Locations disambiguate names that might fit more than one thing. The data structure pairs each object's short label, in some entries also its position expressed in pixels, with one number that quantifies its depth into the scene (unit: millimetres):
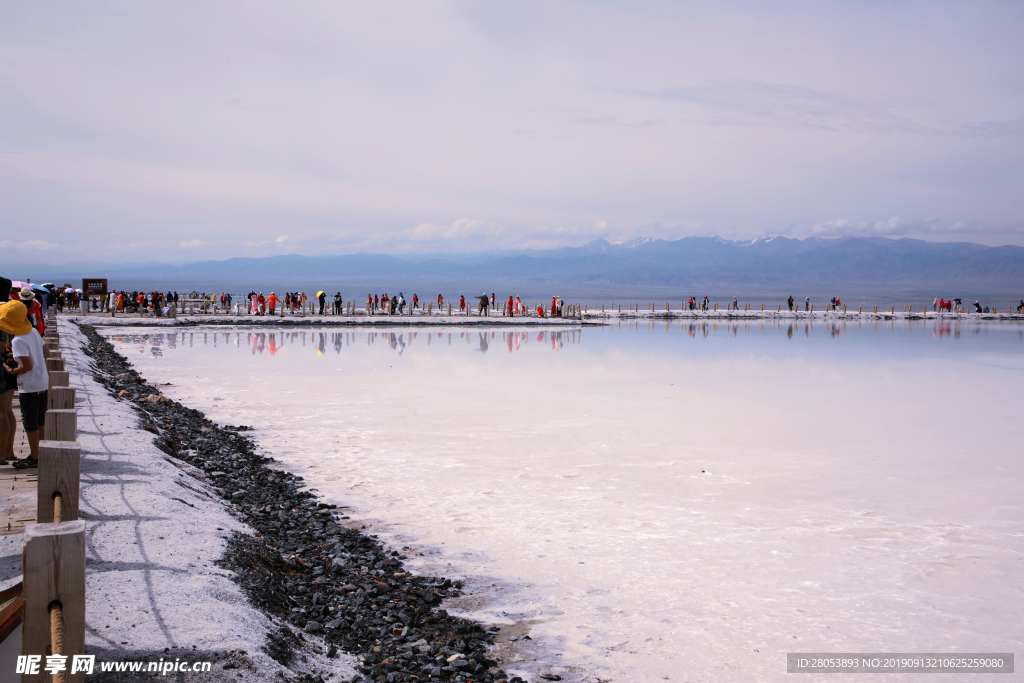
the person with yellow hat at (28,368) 7105
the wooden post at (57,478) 3615
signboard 48297
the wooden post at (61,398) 6086
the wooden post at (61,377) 7766
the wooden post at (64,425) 4980
